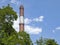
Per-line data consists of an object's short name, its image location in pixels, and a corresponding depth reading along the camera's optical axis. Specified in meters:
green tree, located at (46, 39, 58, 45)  59.53
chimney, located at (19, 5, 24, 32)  88.06
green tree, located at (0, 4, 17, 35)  45.87
